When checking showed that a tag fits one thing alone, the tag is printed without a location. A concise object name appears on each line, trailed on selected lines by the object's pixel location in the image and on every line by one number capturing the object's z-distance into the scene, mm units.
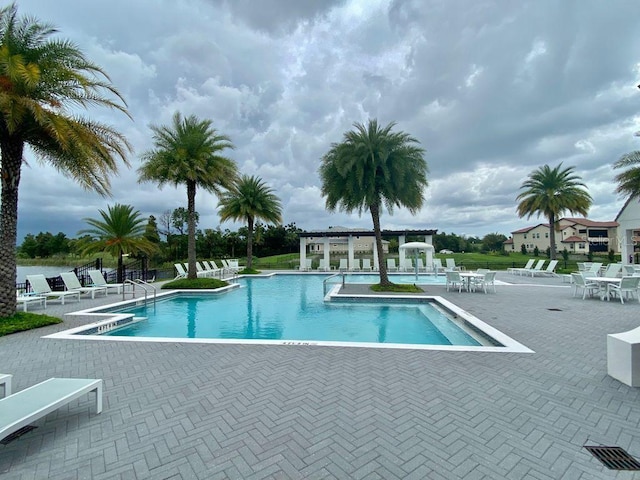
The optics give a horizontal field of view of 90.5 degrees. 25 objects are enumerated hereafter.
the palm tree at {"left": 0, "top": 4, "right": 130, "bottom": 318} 7180
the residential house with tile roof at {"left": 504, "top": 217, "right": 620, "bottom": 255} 57219
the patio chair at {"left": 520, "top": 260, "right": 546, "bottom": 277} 21164
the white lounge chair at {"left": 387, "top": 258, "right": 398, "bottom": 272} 25028
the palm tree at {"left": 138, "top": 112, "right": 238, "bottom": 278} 15547
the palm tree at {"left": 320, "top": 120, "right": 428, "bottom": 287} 14031
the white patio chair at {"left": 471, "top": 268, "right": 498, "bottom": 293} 13547
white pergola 25841
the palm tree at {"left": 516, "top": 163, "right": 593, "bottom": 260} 24109
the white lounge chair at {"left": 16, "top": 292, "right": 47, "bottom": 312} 9759
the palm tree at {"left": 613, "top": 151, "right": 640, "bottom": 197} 18234
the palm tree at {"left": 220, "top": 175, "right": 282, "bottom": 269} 25453
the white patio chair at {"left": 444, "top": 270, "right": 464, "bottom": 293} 13938
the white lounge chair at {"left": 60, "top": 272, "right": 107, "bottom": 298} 13000
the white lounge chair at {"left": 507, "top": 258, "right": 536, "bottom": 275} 22359
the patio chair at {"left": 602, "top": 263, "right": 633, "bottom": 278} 14775
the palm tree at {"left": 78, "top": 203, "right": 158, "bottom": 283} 17312
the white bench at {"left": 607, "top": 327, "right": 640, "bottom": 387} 4102
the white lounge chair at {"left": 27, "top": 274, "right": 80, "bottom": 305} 11336
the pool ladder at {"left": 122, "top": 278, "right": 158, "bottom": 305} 12627
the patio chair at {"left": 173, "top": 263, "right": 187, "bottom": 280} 19203
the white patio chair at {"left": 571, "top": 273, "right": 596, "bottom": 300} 11570
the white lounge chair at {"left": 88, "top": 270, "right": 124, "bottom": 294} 14563
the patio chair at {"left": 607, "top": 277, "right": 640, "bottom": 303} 10656
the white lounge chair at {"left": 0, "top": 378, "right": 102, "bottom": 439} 2696
